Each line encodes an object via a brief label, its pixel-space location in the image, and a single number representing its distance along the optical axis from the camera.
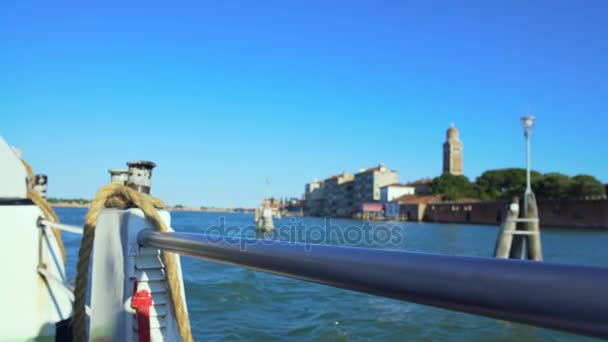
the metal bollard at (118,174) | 2.24
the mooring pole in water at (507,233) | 14.95
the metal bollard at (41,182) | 4.56
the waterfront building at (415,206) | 81.19
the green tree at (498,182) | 82.71
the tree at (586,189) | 56.91
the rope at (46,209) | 2.94
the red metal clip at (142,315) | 1.59
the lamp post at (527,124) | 19.66
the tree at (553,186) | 58.63
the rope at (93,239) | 1.62
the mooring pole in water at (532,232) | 15.31
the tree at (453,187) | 87.69
